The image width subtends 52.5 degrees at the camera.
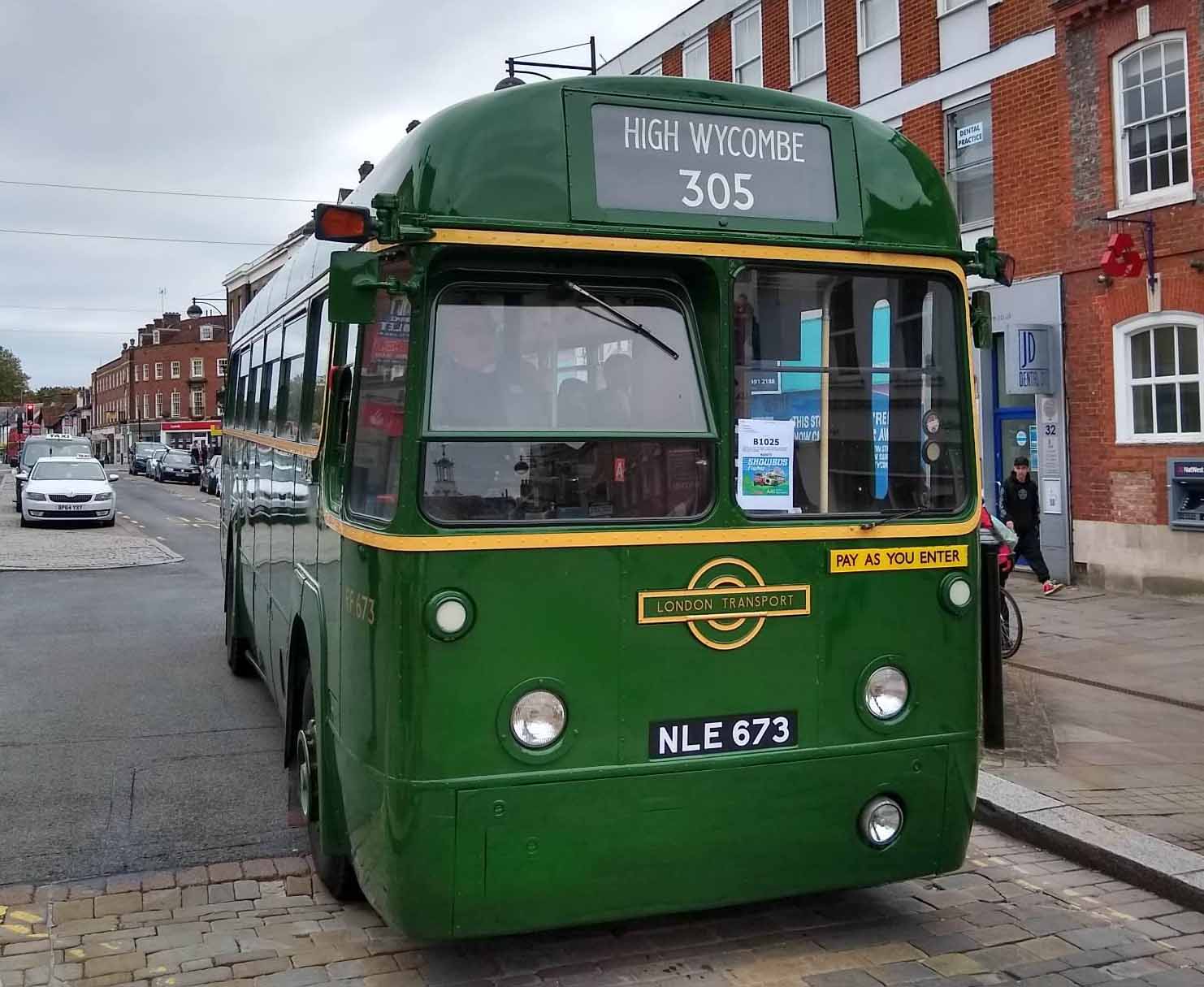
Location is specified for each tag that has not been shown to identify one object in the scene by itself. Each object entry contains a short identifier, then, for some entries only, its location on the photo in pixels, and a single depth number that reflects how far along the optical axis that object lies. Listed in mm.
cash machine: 14039
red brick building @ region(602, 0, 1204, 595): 14383
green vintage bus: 3838
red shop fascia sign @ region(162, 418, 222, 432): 97500
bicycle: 10438
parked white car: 26734
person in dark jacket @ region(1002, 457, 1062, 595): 14828
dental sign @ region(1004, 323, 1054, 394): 15758
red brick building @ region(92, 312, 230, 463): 103000
